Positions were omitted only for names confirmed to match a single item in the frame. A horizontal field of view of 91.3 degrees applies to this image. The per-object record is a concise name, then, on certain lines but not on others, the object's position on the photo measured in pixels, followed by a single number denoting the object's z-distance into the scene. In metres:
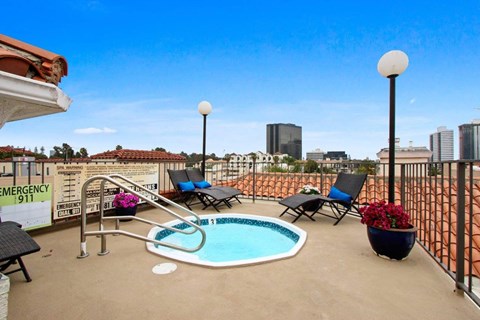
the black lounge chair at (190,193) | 5.51
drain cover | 2.49
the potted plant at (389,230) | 2.73
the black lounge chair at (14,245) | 2.03
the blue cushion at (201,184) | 6.41
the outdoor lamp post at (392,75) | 3.58
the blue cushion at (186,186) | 5.88
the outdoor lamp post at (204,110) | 6.90
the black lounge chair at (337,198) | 4.47
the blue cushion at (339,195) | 4.51
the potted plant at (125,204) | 4.44
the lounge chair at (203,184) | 5.93
